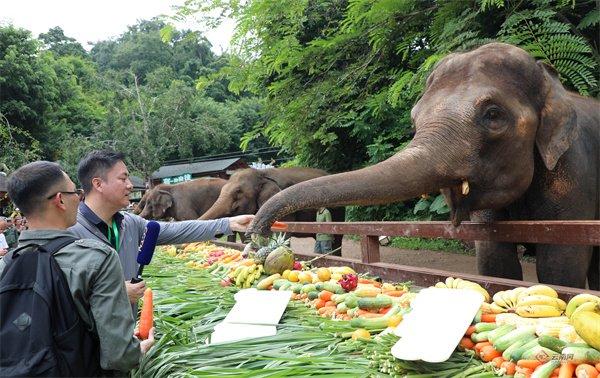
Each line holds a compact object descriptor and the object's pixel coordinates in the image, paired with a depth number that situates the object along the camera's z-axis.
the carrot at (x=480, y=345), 2.32
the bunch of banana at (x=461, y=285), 2.99
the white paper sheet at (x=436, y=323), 2.22
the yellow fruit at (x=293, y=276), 4.34
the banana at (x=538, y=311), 2.47
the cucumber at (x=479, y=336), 2.35
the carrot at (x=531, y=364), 2.08
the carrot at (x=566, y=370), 1.95
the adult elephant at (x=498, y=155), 3.58
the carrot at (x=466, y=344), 2.38
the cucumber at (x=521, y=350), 2.14
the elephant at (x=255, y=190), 10.24
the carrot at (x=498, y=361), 2.21
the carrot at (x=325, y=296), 3.66
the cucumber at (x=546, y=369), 1.99
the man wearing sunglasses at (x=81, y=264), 2.18
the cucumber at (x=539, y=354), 2.10
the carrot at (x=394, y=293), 3.47
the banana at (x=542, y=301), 2.56
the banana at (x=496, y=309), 2.66
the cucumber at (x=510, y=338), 2.22
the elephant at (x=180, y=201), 14.56
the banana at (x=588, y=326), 1.98
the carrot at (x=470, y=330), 2.42
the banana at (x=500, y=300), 2.75
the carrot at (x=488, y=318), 2.55
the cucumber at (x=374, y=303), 3.16
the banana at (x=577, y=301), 2.38
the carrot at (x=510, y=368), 2.15
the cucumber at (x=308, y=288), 3.85
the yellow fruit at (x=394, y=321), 2.72
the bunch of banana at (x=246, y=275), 4.68
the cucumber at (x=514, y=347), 2.16
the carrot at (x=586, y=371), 1.91
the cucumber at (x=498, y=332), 2.28
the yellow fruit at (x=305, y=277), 4.14
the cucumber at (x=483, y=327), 2.40
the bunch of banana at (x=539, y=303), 2.48
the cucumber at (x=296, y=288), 3.96
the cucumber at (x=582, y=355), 1.96
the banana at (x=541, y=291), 2.70
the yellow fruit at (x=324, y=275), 4.14
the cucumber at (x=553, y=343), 2.08
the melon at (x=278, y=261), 4.68
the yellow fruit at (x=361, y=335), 2.73
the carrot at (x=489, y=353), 2.26
